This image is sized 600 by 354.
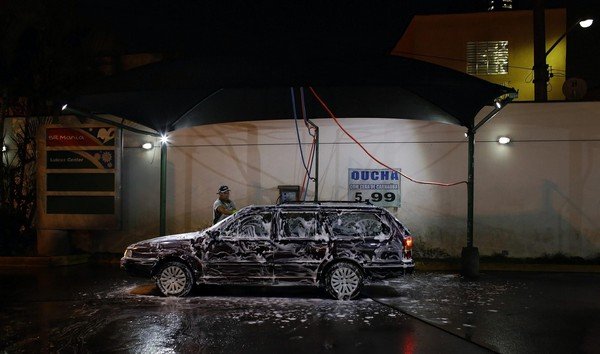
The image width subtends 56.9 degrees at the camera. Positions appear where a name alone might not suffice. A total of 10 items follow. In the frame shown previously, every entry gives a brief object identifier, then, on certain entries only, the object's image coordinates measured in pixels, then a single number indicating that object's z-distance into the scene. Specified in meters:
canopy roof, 11.65
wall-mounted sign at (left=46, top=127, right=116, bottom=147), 14.07
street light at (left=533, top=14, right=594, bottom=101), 17.36
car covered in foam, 9.48
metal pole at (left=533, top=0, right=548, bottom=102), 17.39
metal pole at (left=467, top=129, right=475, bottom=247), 12.27
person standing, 11.84
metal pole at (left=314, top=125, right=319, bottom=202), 14.09
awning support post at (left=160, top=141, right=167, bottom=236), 13.90
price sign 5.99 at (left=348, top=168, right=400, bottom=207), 14.06
